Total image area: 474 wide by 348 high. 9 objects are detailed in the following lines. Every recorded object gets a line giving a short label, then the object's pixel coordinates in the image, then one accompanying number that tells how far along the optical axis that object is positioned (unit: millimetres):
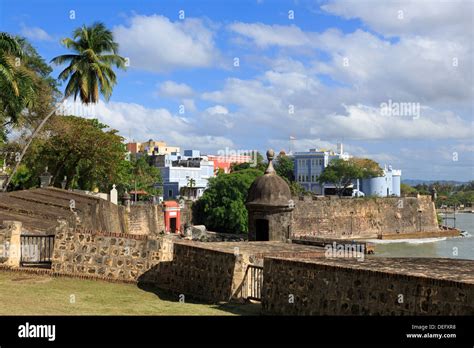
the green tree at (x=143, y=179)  76938
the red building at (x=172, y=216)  66250
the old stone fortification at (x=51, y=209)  18375
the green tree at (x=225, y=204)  67750
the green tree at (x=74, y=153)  41531
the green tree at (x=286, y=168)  120938
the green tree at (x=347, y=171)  101938
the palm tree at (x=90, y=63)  37750
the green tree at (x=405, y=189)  133012
